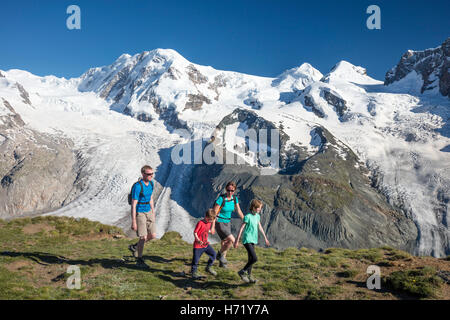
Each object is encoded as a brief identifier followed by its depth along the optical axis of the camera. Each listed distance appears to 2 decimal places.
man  11.55
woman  11.83
